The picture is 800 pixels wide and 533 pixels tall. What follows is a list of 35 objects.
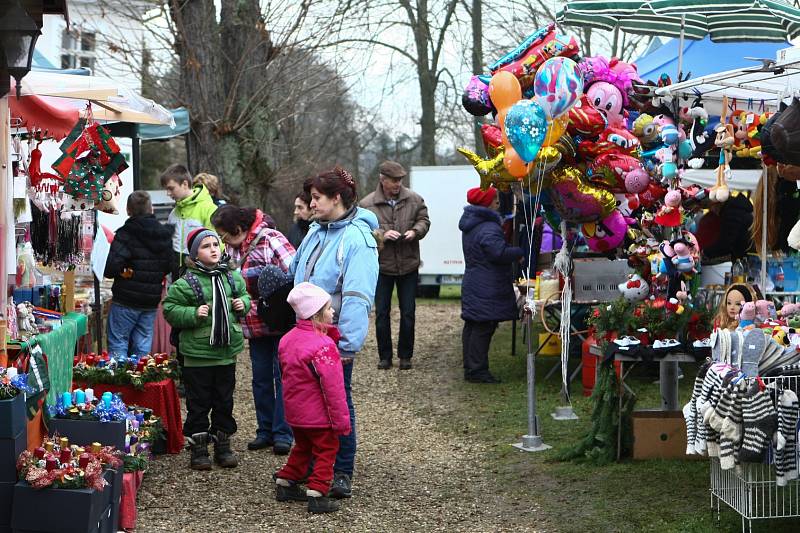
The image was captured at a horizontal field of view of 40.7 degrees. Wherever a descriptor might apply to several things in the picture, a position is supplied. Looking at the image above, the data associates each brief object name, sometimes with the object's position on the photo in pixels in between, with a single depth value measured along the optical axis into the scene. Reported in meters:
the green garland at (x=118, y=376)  7.31
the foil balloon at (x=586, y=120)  7.84
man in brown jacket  11.42
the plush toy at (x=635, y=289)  7.57
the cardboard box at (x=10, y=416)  4.75
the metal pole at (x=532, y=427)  7.86
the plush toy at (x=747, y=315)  5.68
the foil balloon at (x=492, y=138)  7.68
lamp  5.16
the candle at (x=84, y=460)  5.01
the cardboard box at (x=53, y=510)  4.84
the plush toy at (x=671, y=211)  7.32
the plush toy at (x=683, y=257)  7.44
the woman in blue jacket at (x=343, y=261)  6.22
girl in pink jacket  6.08
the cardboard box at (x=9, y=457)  4.81
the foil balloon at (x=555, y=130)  7.36
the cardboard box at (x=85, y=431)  5.73
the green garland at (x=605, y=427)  7.16
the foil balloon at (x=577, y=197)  8.02
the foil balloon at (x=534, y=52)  7.65
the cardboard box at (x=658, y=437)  7.24
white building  13.26
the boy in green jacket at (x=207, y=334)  6.97
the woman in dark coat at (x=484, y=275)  10.50
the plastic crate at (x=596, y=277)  9.62
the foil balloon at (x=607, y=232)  8.47
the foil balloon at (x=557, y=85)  7.01
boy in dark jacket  8.82
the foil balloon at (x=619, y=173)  7.71
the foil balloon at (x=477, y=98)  7.83
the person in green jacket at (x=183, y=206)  9.52
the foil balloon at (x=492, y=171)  7.51
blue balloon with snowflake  6.98
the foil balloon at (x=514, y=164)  7.23
